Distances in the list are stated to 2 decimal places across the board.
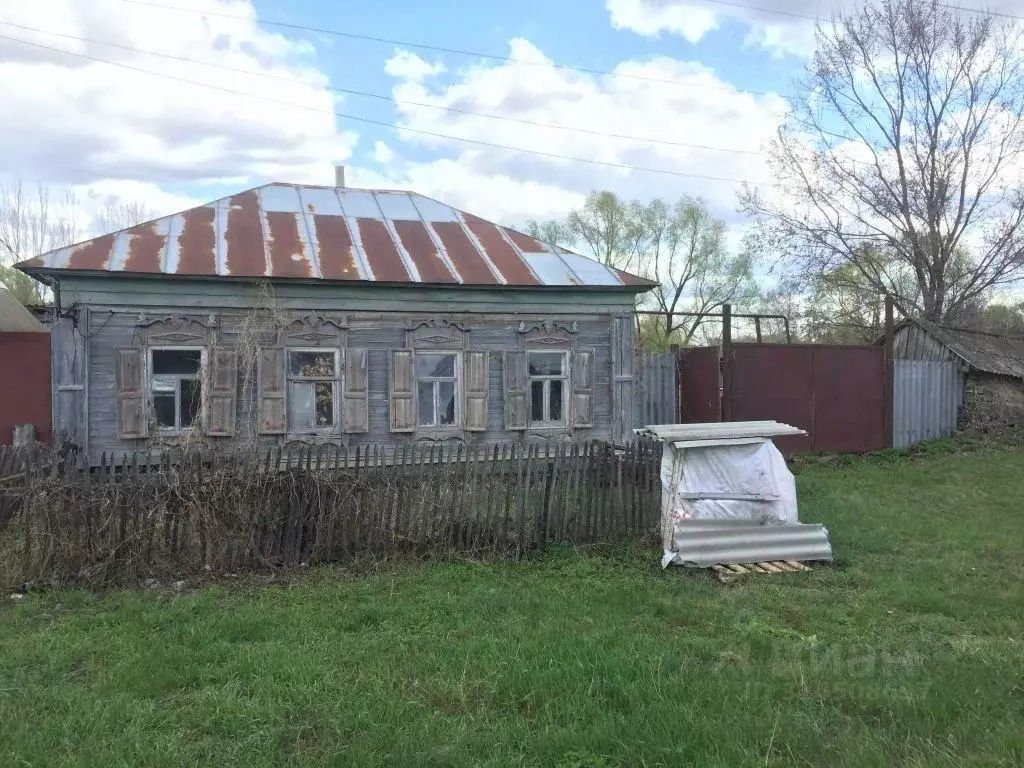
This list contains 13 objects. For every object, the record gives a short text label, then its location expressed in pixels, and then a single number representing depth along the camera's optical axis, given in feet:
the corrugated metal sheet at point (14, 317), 49.90
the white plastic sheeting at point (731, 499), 22.49
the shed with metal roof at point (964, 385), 49.11
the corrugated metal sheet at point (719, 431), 23.29
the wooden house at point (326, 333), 33.32
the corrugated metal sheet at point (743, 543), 22.27
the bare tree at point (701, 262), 118.93
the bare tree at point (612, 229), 118.01
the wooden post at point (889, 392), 47.67
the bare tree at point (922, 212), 66.80
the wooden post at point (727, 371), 44.37
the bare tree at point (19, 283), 85.51
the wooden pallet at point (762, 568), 21.93
